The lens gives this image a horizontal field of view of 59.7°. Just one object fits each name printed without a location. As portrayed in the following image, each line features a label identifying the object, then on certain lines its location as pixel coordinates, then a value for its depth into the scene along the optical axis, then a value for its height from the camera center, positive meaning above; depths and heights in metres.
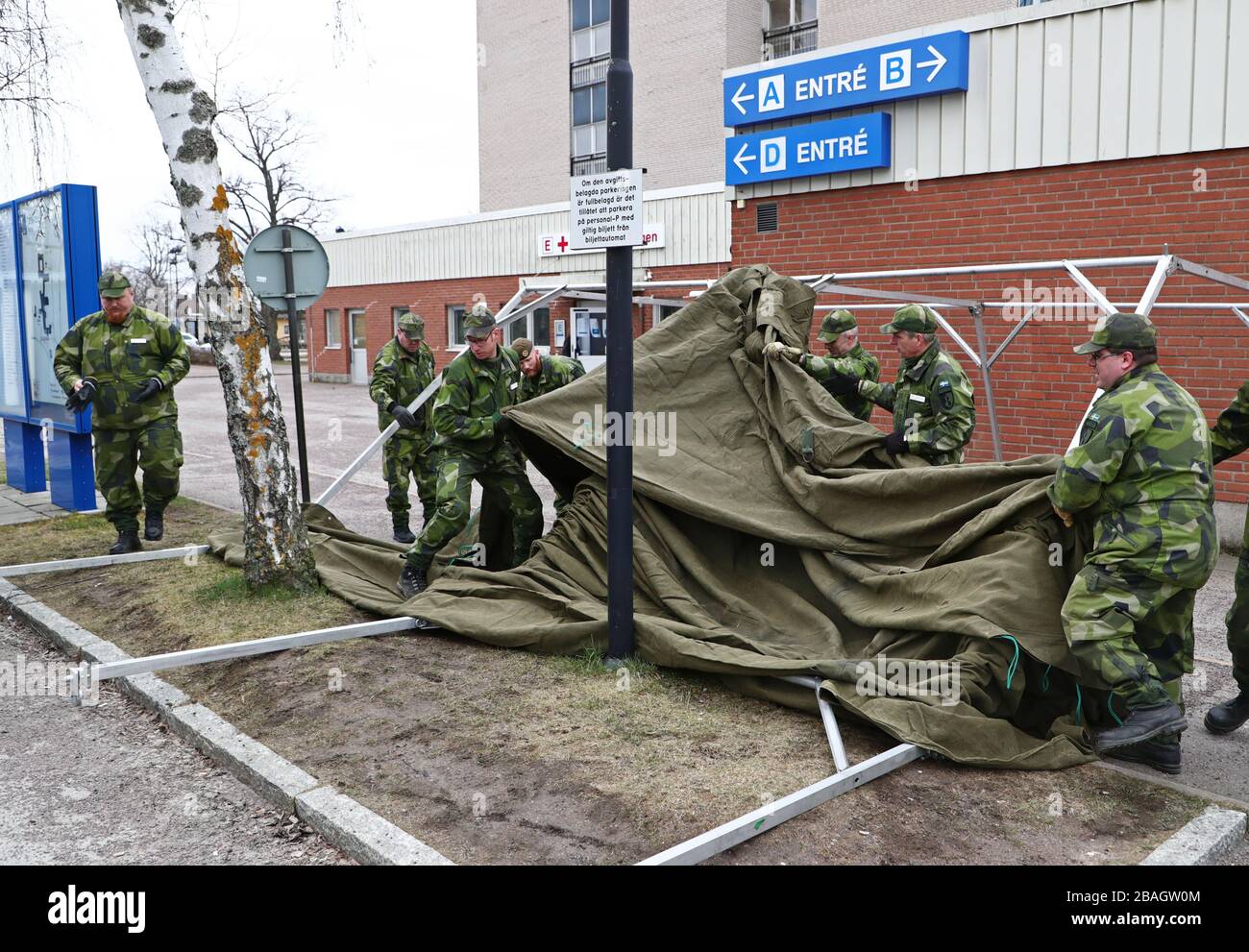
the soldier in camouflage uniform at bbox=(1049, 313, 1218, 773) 4.32 -0.80
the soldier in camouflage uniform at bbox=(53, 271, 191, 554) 8.37 -0.30
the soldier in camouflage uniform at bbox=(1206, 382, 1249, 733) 4.92 -1.39
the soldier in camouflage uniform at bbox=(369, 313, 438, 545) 9.30 -0.64
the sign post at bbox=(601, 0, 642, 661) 5.12 +0.10
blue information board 9.91 +0.37
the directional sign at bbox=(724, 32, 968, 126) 10.34 +2.66
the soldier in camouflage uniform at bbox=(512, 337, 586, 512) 7.70 -0.18
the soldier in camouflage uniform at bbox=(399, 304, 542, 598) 6.95 -0.66
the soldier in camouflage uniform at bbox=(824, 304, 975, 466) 6.52 -0.32
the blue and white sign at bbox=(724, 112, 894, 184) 11.00 +2.04
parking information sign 5.11 +0.65
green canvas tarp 4.53 -1.06
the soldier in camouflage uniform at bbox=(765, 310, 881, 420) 8.00 -0.11
